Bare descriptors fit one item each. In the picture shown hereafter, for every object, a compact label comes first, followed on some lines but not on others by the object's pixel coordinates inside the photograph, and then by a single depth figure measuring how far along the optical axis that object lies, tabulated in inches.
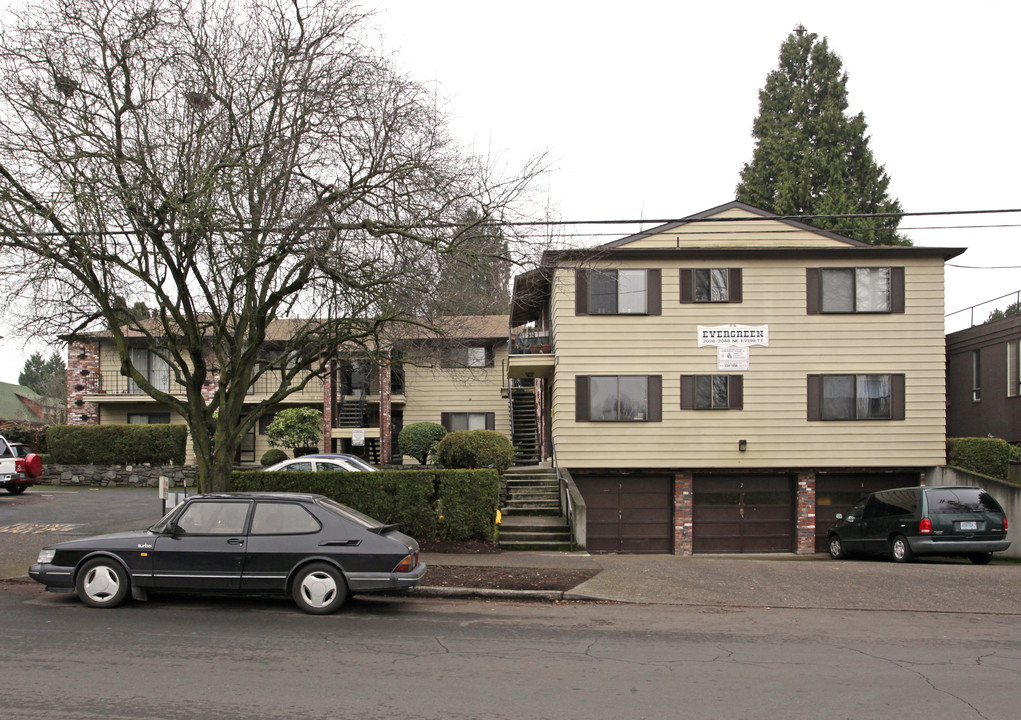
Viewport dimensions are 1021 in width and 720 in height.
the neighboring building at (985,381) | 912.9
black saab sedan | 392.2
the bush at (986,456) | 820.0
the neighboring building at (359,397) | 1234.0
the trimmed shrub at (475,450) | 783.7
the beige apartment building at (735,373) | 837.2
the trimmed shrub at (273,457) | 1123.9
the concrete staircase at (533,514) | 682.2
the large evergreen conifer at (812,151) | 1641.2
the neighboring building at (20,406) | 2516.0
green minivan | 618.5
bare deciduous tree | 482.0
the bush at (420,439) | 1144.2
